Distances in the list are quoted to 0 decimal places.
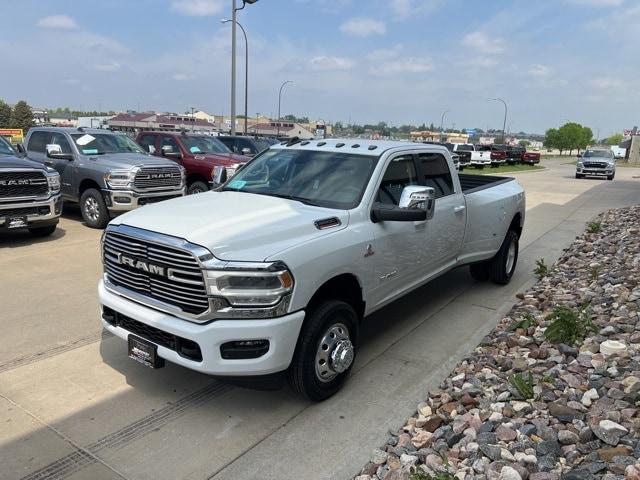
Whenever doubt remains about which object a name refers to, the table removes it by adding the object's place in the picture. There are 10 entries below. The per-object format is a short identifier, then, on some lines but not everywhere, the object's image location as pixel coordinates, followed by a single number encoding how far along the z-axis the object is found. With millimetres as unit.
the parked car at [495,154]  39344
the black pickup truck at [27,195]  7945
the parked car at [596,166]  29297
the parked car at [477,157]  37219
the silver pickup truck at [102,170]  9688
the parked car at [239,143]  15680
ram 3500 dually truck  3211
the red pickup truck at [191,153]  12445
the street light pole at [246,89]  27231
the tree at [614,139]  169375
